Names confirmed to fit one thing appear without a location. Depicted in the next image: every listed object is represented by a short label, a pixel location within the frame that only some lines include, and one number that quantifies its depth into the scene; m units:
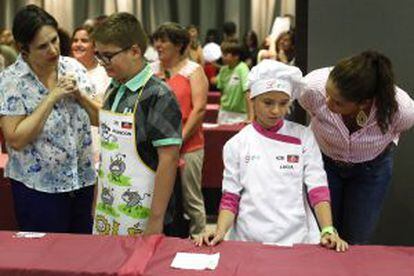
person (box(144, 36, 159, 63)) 7.39
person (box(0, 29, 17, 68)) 7.69
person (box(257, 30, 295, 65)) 4.20
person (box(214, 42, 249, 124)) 5.36
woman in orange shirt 3.45
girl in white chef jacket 1.88
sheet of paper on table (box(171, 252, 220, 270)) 1.55
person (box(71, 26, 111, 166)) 3.06
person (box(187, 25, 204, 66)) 7.43
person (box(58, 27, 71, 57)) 2.75
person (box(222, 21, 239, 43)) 9.18
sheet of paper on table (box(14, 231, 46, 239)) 1.77
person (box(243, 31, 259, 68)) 8.51
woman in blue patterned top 2.09
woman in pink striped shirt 2.10
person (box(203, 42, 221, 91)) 8.51
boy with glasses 1.93
